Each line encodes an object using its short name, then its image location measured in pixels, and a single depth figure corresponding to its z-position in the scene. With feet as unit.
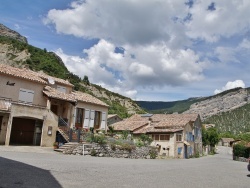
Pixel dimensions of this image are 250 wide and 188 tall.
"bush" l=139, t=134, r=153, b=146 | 80.62
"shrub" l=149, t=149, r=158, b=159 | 73.62
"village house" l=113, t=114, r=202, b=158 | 95.82
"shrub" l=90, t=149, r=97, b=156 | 56.40
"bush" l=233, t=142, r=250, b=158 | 106.64
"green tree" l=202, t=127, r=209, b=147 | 147.06
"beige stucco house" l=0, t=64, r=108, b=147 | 56.47
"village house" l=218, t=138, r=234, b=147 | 283.00
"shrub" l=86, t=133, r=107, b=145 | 58.54
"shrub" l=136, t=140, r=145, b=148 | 70.13
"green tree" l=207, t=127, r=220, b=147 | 158.24
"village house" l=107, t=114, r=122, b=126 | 139.17
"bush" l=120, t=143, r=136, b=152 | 63.97
